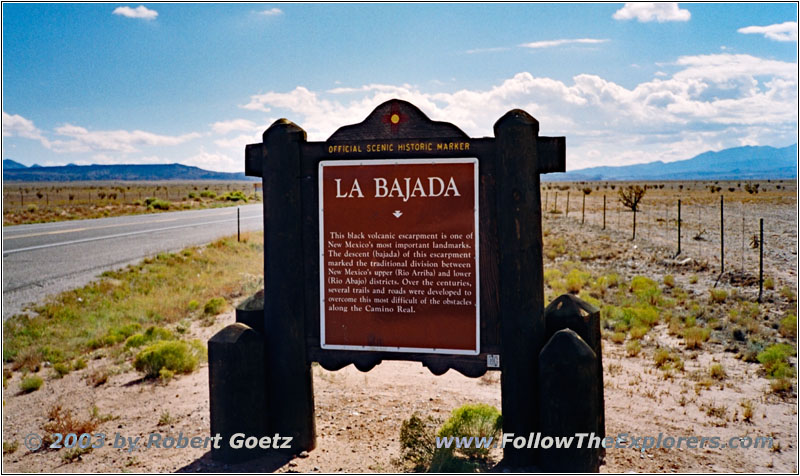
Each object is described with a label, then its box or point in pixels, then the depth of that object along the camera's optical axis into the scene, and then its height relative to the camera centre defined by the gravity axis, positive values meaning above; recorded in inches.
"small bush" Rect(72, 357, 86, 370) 303.0 -78.6
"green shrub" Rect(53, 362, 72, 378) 293.2 -78.5
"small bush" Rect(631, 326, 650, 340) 351.0 -75.6
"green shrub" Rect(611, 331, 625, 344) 348.8 -77.8
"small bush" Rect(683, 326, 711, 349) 336.2 -75.9
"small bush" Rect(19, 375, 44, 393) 273.4 -79.5
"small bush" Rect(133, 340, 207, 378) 281.9 -71.7
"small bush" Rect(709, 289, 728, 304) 455.5 -71.6
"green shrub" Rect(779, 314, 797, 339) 363.6 -76.6
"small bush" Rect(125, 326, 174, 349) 329.7 -72.4
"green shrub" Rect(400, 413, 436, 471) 184.9 -74.7
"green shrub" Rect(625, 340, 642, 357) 321.3 -77.9
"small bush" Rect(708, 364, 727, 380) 281.3 -79.0
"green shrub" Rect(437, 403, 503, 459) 196.5 -71.2
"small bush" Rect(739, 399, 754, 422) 227.0 -78.9
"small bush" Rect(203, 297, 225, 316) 416.2 -69.8
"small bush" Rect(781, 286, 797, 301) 456.8 -70.8
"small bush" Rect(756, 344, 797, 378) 280.8 -76.9
